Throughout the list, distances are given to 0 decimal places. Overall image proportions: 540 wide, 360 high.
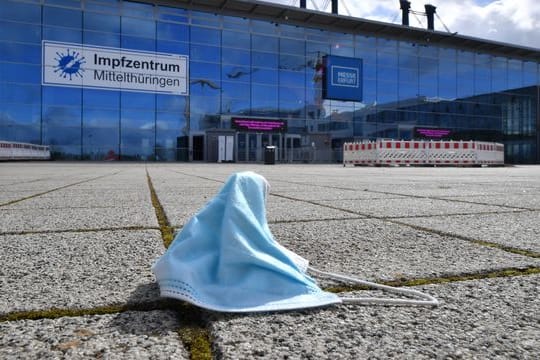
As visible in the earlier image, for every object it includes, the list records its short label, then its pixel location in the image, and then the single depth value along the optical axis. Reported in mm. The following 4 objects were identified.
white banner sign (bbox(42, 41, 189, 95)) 27078
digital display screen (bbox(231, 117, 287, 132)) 31641
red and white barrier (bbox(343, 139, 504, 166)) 22141
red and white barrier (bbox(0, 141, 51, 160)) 23641
